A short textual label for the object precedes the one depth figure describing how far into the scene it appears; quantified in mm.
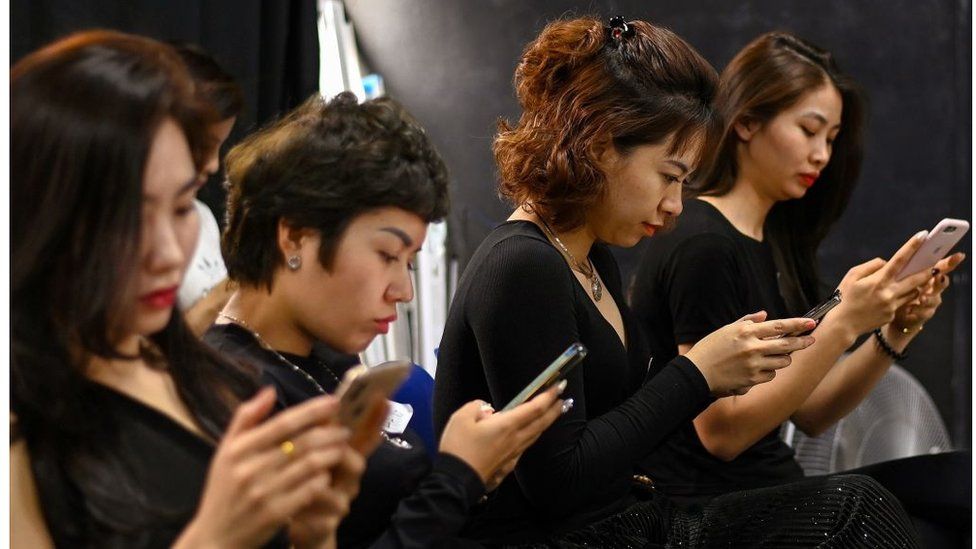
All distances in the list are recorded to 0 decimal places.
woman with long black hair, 2070
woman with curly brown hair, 2591
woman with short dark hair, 2344
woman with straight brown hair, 2897
